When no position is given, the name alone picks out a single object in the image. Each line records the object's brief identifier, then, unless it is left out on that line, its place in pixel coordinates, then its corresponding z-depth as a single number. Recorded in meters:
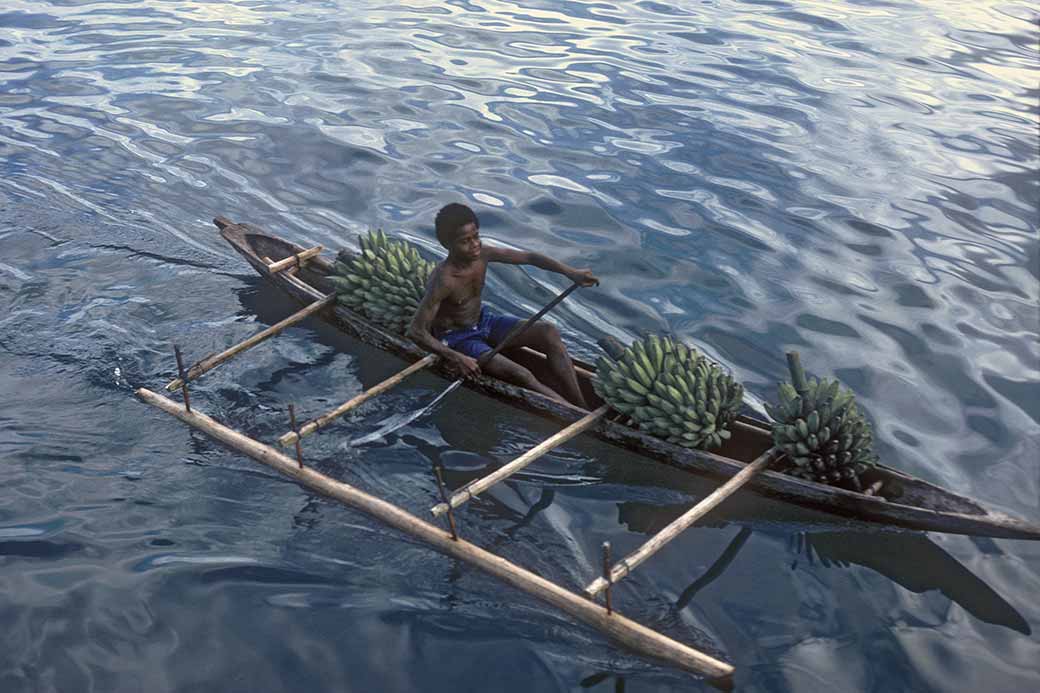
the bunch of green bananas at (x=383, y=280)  8.30
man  7.52
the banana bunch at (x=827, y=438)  6.38
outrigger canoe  5.98
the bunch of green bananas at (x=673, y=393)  6.77
